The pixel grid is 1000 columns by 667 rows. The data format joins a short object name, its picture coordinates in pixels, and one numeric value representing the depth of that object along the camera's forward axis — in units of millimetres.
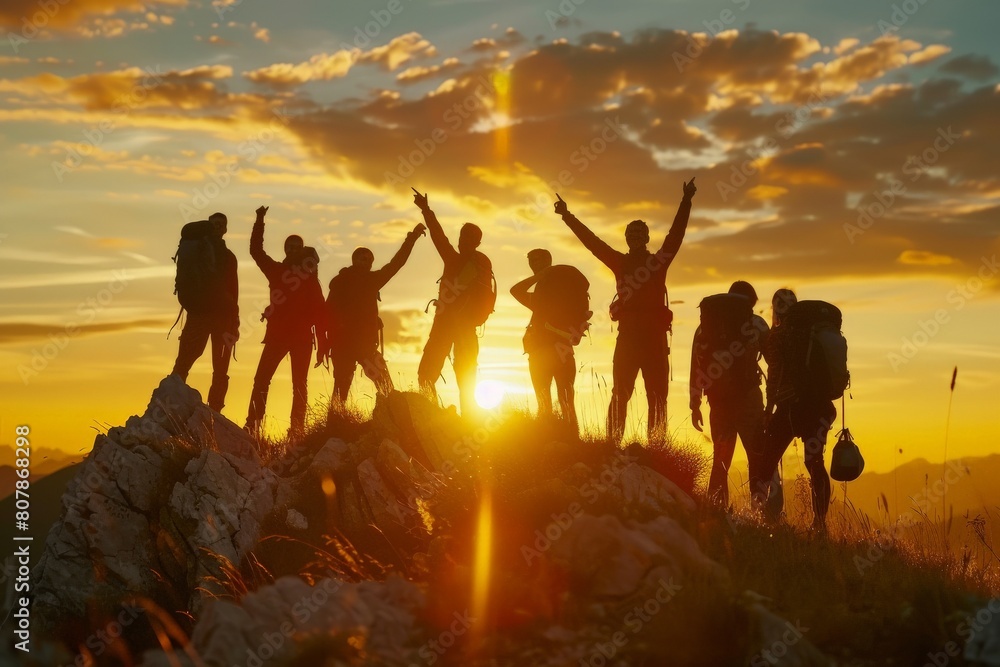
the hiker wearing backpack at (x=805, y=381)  11367
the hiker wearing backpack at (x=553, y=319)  13633
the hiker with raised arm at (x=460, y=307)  14008
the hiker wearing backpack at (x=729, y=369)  12352
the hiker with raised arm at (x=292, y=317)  15273
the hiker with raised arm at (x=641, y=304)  12977
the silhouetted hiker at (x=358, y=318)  15445
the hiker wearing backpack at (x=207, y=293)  15141
